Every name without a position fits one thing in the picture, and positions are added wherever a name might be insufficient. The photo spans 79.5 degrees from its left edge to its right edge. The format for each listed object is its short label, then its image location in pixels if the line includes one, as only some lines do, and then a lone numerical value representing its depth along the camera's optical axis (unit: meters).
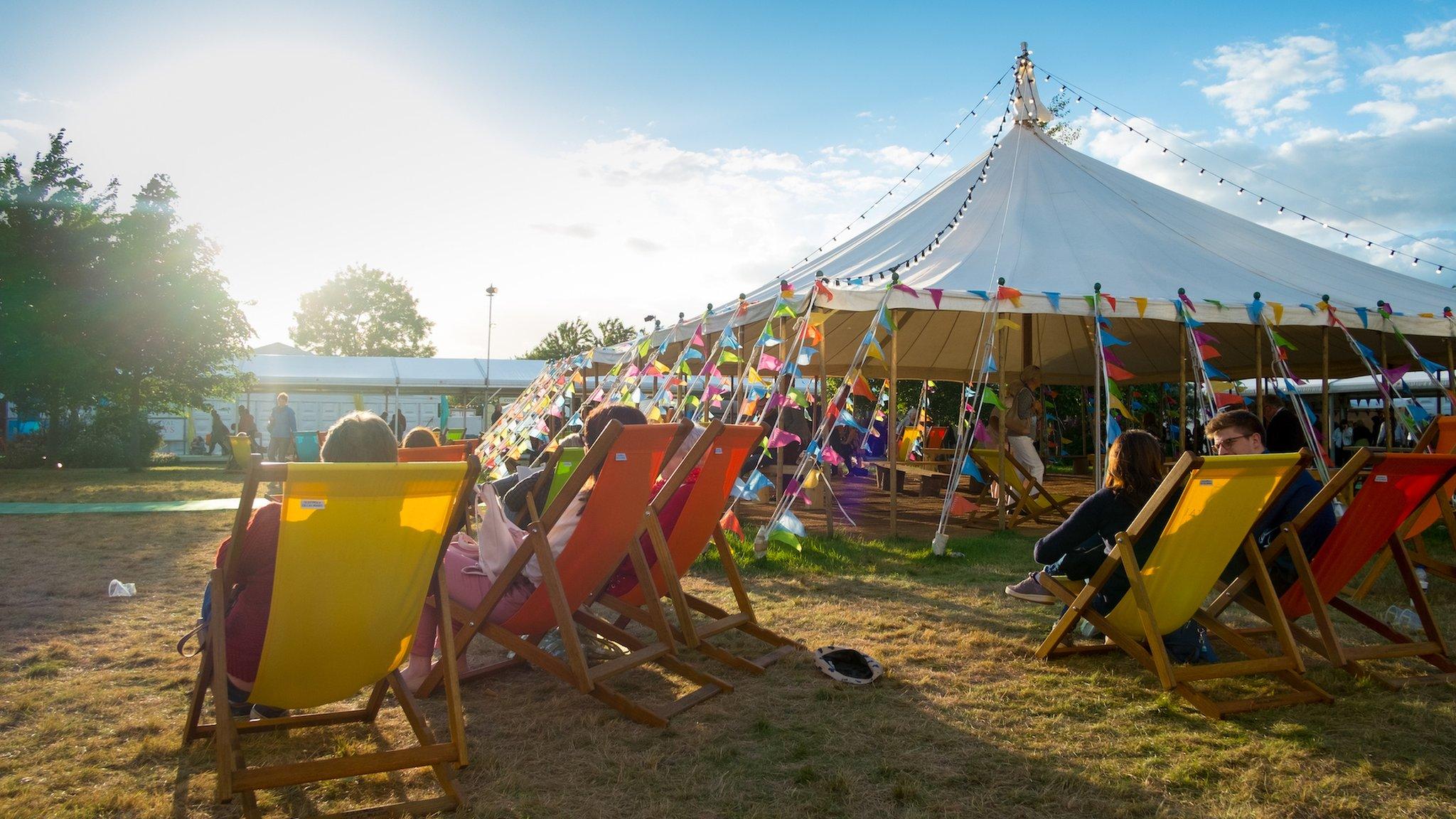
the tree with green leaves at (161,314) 15.23
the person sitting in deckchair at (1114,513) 3.20
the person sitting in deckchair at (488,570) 3.07
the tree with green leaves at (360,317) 54.50
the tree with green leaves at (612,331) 39.50
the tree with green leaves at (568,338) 39.09
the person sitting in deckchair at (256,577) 2.40
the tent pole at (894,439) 6.45
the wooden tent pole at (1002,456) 6.85
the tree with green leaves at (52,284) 13.98
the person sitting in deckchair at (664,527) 3.50
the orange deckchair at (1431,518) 4.19
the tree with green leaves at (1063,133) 26.12
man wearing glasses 3.48
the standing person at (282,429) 13.73
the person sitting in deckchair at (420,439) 4.75
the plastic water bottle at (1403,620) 4.07
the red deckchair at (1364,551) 3.11
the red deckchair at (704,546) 3.30
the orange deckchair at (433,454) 4.33
